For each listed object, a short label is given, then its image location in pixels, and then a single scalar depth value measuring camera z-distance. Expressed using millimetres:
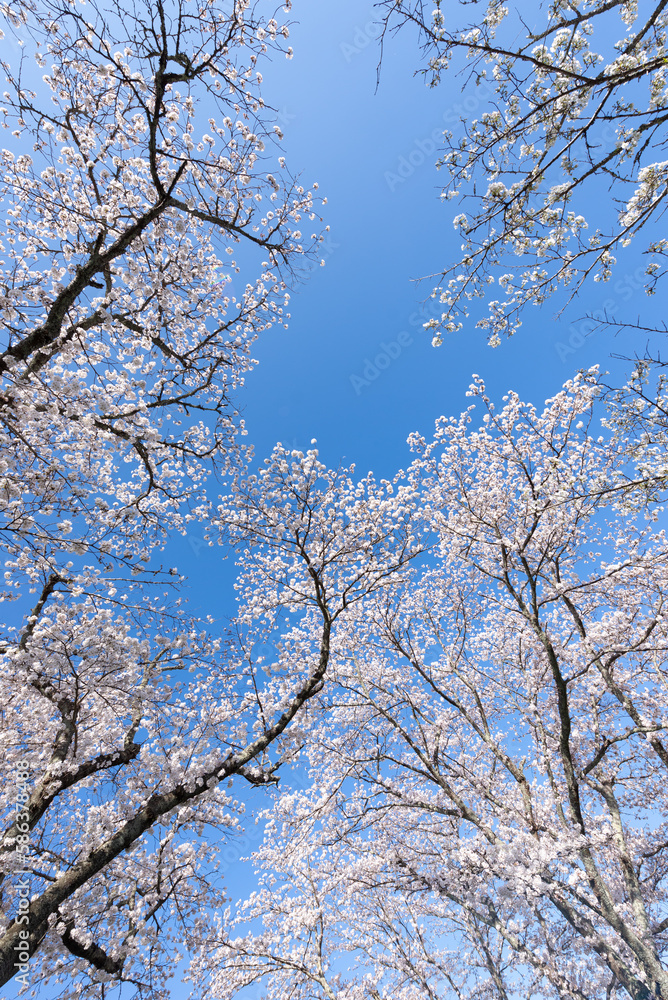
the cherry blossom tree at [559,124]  2926
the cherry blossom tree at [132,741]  4832
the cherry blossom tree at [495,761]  6609
